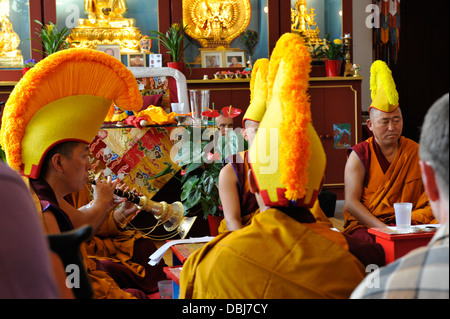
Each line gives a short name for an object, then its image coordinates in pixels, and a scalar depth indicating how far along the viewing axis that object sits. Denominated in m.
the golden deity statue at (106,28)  5.72
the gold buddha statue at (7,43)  5.55
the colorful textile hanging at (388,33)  6.33
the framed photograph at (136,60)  5.71
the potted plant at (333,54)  5.77
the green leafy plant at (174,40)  5.63
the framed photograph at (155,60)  5.68
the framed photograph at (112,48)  5.64
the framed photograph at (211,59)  5.95
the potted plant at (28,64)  5.23
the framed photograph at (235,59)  5.98
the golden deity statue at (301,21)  6.20
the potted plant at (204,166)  3.42
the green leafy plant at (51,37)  5.31
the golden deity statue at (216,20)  6.03
